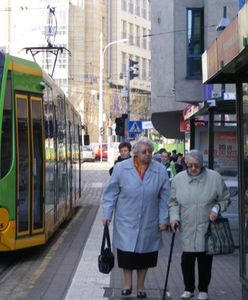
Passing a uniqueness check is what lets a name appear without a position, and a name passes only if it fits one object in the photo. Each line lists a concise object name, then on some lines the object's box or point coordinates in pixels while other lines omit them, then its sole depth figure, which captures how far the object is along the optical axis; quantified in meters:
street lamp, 64.75
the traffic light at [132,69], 33.94
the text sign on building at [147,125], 35.31
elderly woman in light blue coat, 7.55
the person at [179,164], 17.77
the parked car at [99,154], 69.60
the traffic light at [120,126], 25.09
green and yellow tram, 9.87
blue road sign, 28.78
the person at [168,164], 16.43
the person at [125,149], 12.23
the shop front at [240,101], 6.72
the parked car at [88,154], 66.69
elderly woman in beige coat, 7.44
